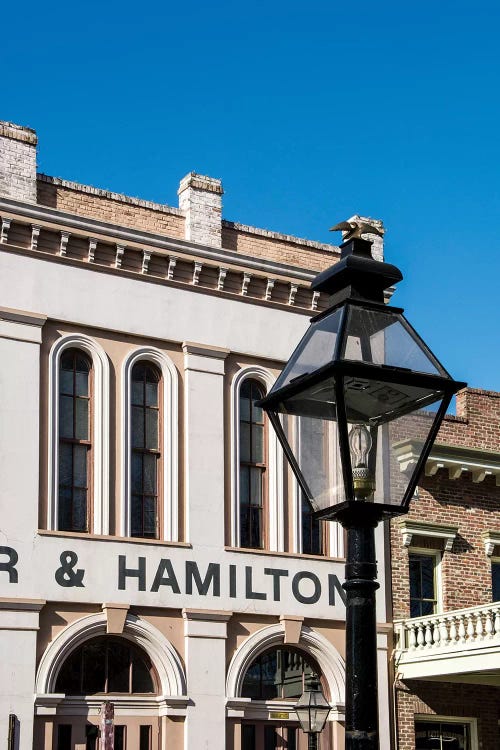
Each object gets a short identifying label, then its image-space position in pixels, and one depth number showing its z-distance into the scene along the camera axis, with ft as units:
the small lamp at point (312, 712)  59.77
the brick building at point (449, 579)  76.18
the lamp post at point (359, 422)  20.33
